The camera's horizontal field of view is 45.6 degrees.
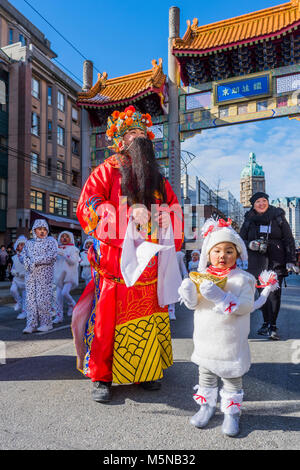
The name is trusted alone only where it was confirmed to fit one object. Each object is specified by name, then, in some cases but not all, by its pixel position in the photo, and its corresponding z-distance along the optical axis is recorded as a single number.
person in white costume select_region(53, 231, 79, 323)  6.81
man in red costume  2.59
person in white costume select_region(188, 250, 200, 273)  9.01
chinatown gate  12.97
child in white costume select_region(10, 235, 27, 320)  7.40
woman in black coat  4.71
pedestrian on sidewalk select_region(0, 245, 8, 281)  14.13
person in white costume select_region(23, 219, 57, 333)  5.34
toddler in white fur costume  2.11
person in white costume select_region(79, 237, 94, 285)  8.75
